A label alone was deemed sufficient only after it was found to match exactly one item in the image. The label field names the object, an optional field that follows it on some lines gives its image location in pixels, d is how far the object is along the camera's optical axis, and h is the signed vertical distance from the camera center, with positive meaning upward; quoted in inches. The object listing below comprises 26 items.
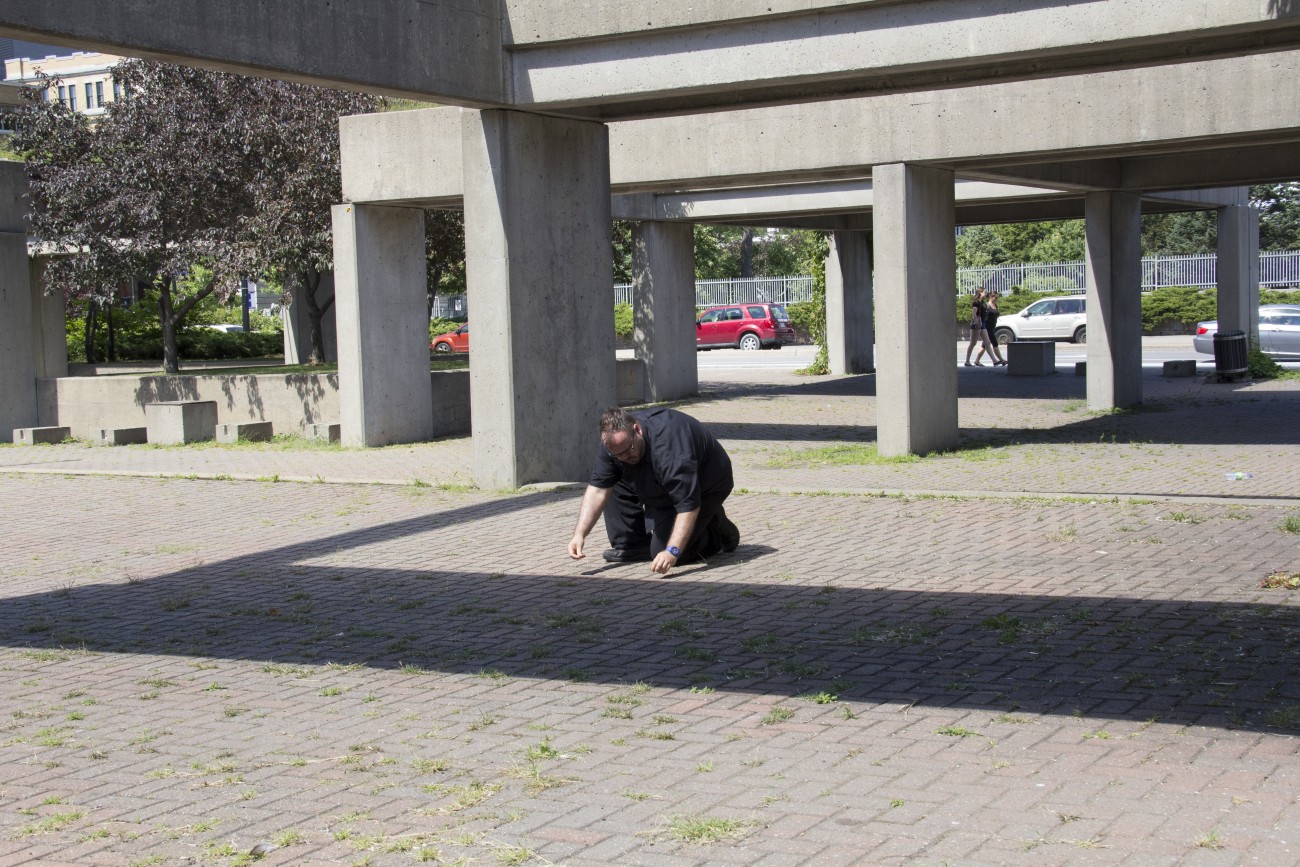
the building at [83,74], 4746.6 +994.1
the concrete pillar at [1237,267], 976.3 +43.3
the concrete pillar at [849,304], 1162.6 +30.9
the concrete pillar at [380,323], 700.7 +16.1
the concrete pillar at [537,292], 499.2 +21.2
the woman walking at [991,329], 1275.8 +7.2
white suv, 1606.8 +15.0
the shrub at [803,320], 1820.9 +29.4
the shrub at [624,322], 1921.8 +35.1
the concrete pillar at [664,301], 942.4 +30.6
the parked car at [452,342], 1831.9 +14.5
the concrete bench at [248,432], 741.9 -38.4
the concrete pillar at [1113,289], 786.8 +24.5
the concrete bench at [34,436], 787.4 -38.7
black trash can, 945.5 -15.4
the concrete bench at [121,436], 770.8 -39.9
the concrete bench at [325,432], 727.7 -38.7
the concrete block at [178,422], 751.7 -31.8
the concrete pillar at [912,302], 574.6 +15.1
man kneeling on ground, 335.9 -34.7
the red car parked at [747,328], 1729.8 +19.8
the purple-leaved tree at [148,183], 769.6 +98.3
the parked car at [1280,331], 1162.6 -2.1
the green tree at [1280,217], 2293.3 +180.4
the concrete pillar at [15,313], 790.5 +29.8
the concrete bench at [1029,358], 1117.7 -17.8
